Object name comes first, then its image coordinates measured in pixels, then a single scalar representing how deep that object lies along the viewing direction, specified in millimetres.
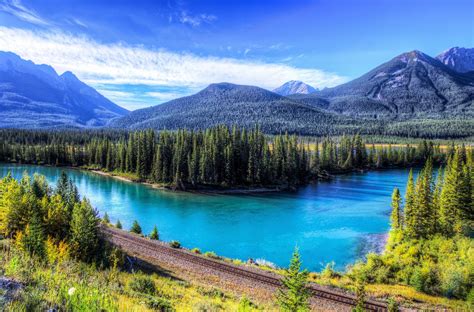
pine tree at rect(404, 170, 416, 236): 42897
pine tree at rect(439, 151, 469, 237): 43031
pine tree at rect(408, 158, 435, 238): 42031
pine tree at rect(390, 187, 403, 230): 50112
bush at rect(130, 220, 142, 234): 45166
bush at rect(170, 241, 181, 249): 37969
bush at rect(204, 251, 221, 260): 35562
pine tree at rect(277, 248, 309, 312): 17953
